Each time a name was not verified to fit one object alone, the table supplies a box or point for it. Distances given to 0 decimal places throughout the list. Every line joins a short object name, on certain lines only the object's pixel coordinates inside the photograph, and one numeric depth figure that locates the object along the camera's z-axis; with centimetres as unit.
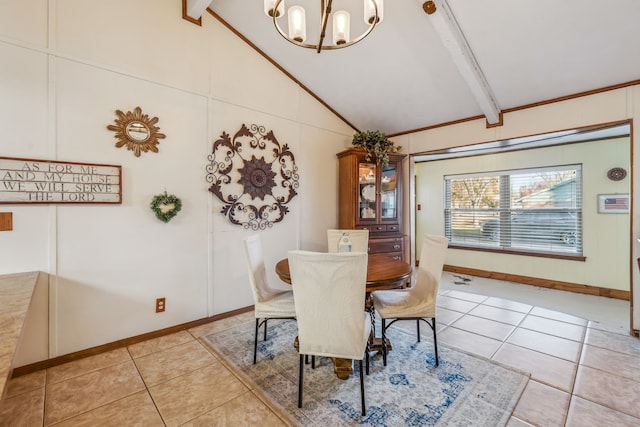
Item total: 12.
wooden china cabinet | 370
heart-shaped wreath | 252
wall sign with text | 198
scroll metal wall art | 294
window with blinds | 411
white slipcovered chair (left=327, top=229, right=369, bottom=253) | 292
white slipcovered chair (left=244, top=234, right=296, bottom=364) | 217
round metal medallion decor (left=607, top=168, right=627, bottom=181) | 364
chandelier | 167
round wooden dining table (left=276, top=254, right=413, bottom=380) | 188
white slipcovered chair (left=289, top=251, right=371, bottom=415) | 154
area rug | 163
